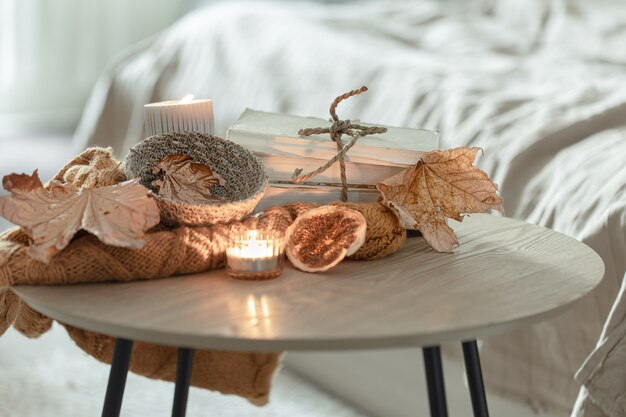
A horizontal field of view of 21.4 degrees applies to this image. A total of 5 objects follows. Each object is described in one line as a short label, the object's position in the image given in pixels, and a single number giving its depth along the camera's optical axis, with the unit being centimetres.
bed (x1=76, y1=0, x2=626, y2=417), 183
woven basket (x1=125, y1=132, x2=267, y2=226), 152
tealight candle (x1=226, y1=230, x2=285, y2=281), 143
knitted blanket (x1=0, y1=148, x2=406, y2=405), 142
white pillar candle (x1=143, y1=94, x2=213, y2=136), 161
